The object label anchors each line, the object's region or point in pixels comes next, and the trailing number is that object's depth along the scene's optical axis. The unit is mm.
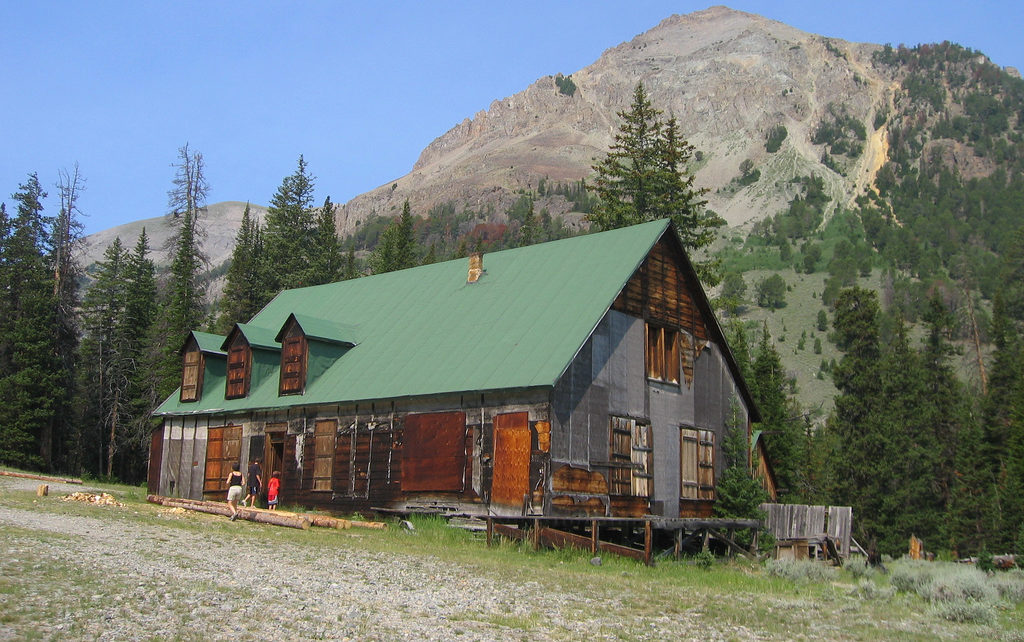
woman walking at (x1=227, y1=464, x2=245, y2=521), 25703
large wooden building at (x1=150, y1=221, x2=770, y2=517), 25297
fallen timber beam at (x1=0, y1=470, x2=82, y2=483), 40156
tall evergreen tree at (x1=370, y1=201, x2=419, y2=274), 78500
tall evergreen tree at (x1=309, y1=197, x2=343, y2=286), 70750
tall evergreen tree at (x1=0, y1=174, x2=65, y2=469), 52844
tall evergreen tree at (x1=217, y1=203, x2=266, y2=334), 65188
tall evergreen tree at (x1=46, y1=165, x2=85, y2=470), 57250
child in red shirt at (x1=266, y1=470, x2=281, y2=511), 28047
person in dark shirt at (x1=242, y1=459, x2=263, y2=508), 28238
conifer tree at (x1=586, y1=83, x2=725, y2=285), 51812
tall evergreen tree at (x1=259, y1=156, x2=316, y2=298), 68875
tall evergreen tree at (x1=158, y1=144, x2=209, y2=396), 54250
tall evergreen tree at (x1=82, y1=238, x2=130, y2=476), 59781
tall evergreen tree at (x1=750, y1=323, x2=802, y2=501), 51156
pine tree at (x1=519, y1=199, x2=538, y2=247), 106062
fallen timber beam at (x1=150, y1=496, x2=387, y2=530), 24578
